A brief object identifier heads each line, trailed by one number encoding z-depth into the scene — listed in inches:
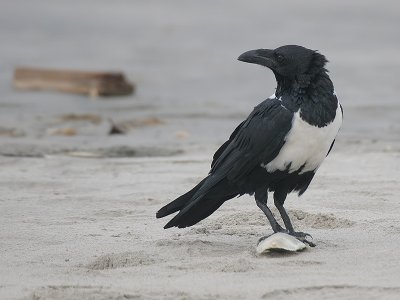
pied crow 442.3
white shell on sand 415.8
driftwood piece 1103.0
